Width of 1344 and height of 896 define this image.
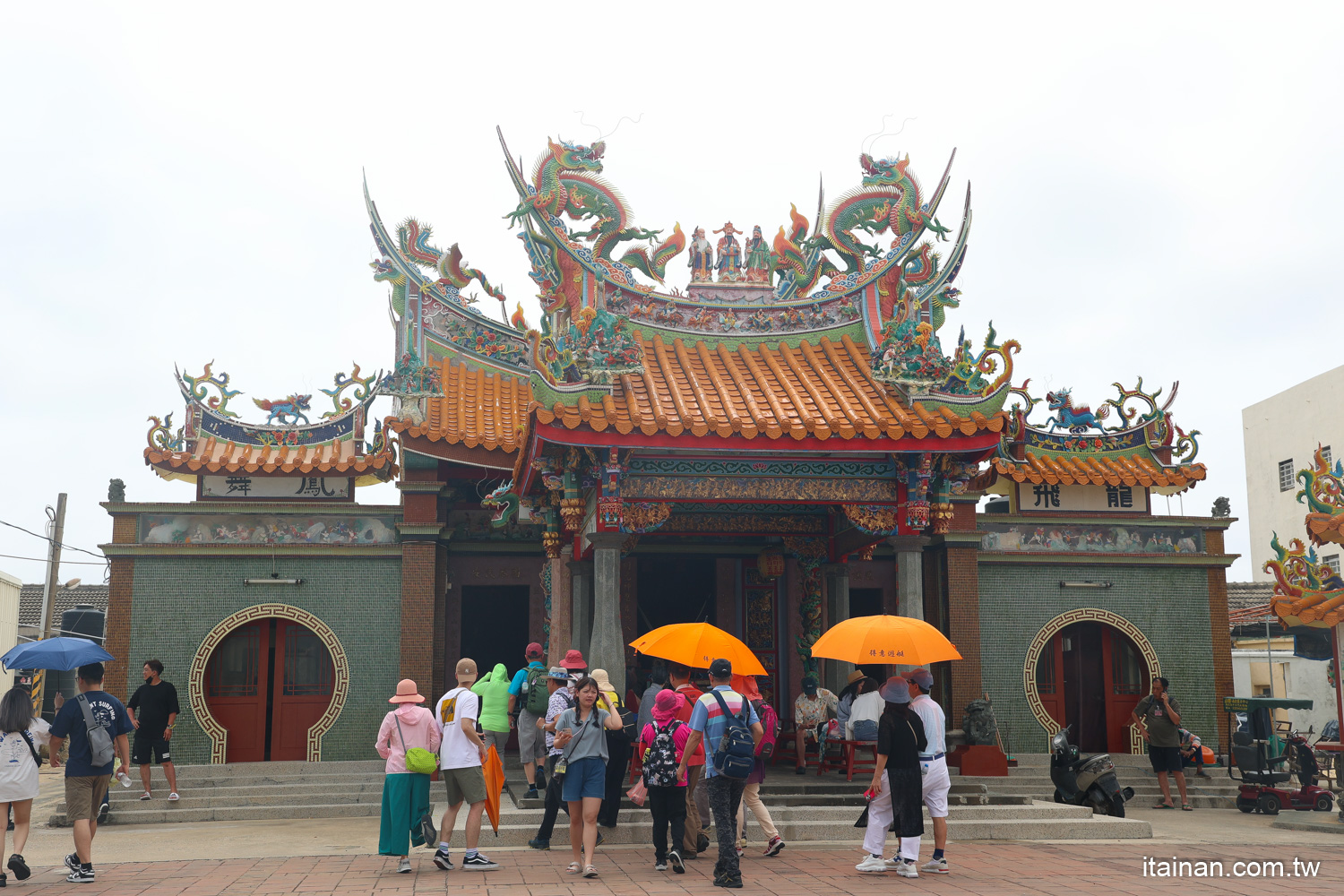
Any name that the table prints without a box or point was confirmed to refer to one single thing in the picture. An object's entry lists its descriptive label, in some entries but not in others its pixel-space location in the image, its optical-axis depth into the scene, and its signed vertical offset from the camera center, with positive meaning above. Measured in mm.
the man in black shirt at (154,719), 13195 -833
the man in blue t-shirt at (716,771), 7914 -846
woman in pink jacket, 8594 -937
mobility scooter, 13258 -1392
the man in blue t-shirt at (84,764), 8508 -889
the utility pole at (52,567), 21969 +1546
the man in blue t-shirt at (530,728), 10891 -745
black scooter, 11961 -1325
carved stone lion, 15016 -964
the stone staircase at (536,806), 10422 -1601
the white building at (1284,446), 33938 +6212
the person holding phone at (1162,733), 13867 -972
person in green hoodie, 9891 -474
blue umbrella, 9578 -82
